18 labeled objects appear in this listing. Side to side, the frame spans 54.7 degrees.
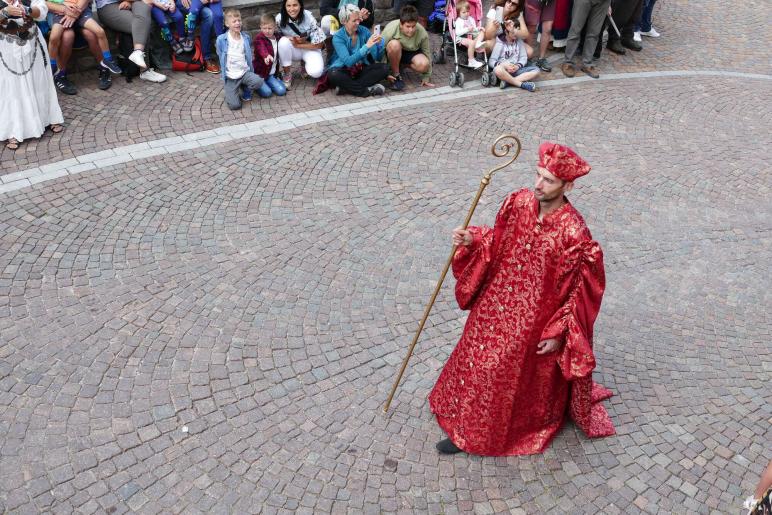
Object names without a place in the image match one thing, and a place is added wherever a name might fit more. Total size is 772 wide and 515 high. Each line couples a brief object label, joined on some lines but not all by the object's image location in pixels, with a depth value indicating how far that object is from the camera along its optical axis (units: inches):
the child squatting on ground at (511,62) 405.7
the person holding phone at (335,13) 404.5
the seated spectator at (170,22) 377.4
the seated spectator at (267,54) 374.6
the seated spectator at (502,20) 407.3
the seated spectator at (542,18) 440.5
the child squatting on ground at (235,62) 360.8
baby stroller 417.8
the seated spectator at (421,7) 454.0
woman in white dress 305.7
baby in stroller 411.8
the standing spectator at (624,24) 463.8
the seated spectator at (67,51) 351.3
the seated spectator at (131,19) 368.5
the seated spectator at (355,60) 378.9
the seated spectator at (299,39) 385.4
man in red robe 166.1
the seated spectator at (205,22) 385.1
